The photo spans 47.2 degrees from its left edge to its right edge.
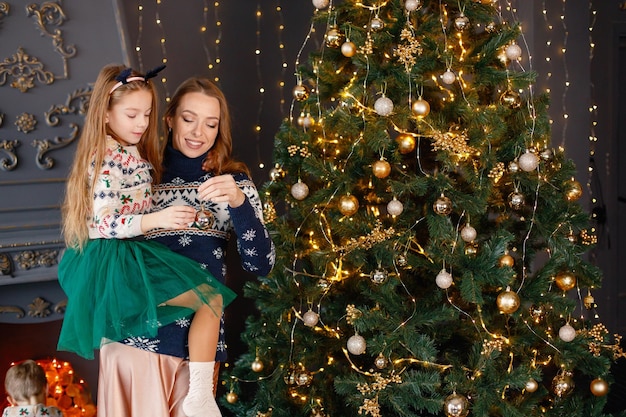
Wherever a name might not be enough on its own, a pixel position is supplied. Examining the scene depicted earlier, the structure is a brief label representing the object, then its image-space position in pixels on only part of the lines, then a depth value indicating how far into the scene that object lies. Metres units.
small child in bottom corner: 2.65
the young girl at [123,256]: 1.91
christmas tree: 2.34
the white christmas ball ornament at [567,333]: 2.48
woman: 2.07
